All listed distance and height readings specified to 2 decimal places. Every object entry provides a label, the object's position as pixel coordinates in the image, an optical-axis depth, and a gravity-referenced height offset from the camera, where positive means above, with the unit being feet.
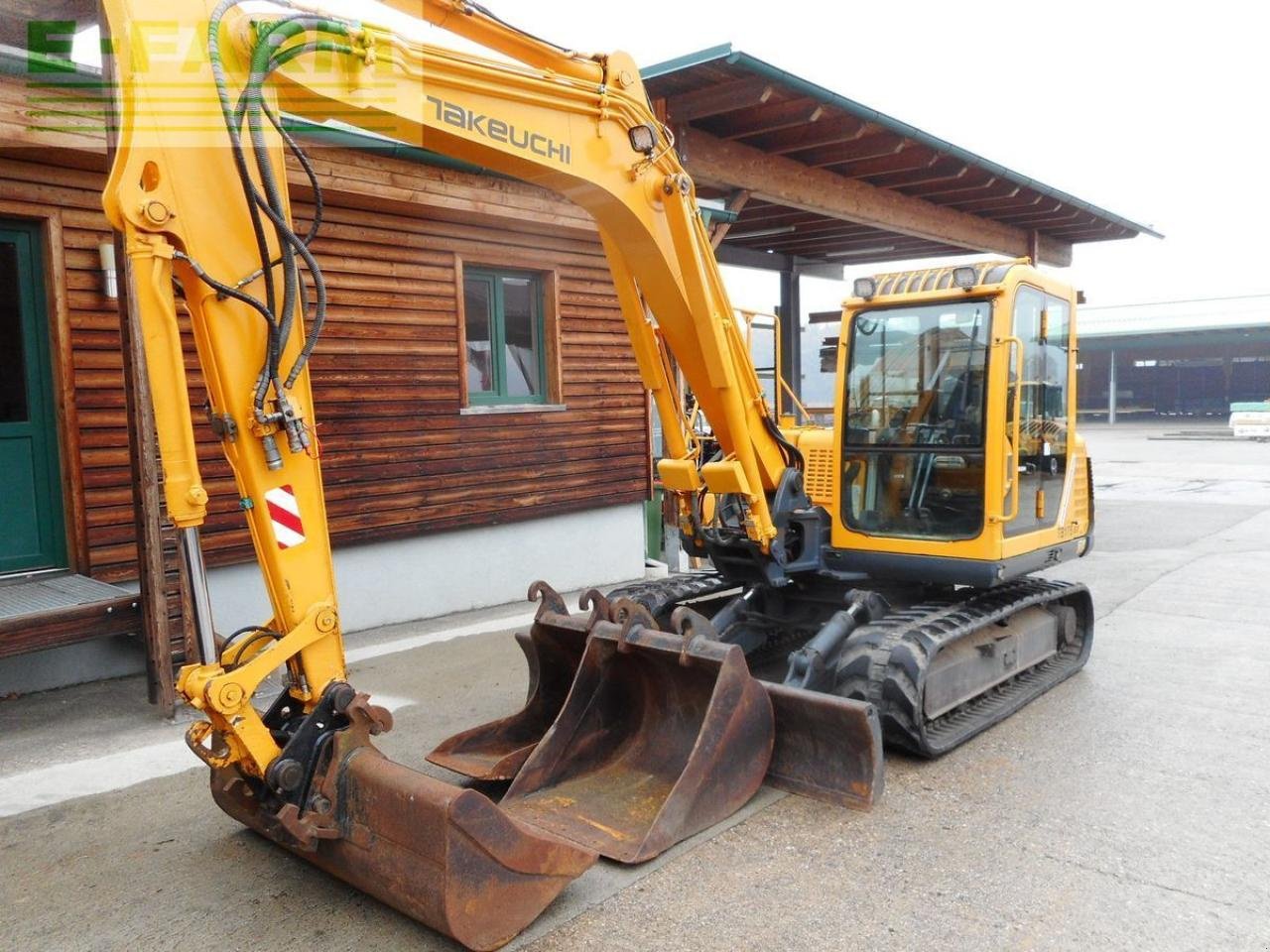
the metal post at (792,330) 44.65 +2.79
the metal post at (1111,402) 131.03 -2.34
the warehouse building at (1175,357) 124.88 +3.73
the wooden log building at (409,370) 18.53 +0.74
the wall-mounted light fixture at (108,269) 19.53 +2.73
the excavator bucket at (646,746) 12.48 -4.94
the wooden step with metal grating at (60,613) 16.61 -3.62
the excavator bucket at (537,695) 14.24 -4.77
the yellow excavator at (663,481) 10.06 -1.83
